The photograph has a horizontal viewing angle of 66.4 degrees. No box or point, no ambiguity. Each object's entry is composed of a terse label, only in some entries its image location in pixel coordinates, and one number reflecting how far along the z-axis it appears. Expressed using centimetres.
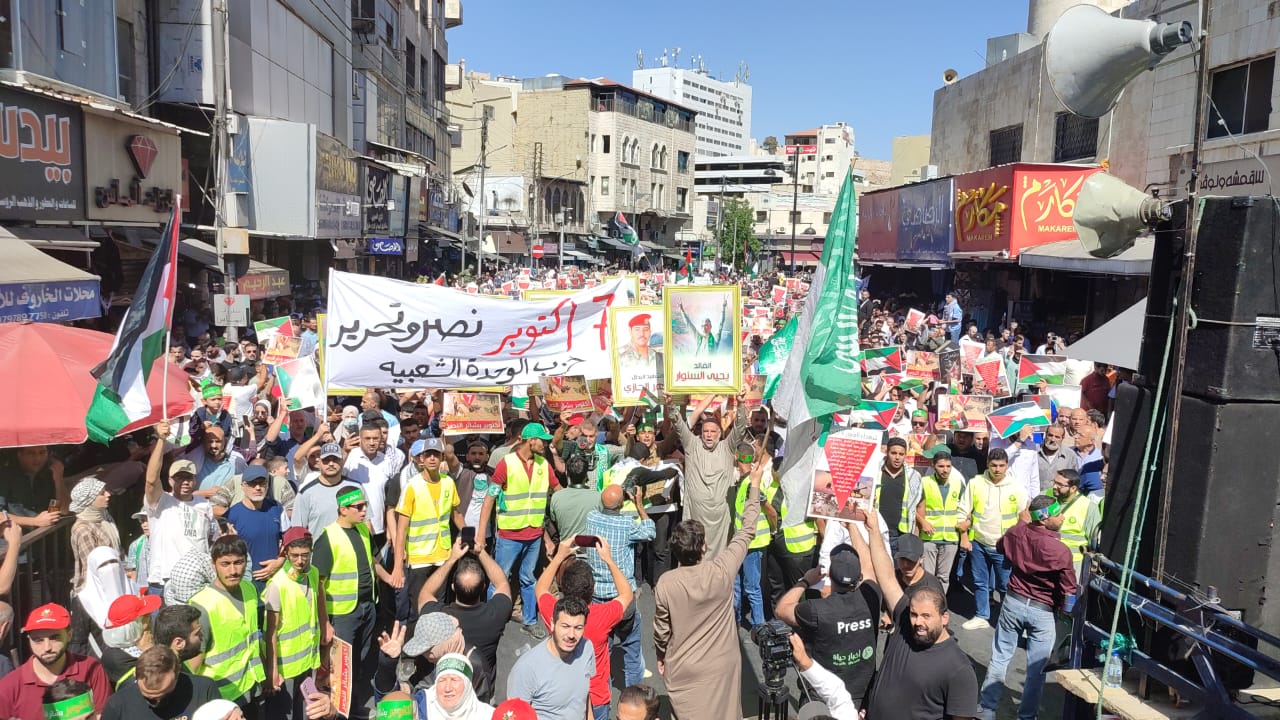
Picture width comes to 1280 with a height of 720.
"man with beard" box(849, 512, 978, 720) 424
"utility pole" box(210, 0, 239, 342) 1439
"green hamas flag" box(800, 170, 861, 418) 637
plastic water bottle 425
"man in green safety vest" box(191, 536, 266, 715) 489
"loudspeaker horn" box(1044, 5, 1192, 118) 420
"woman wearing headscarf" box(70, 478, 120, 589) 571
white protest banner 825
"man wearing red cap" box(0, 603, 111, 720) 439
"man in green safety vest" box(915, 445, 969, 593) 779
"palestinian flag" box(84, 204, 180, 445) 621
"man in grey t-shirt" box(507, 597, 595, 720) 454
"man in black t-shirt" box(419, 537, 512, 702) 512
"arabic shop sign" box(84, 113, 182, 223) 1384
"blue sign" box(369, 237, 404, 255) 3102
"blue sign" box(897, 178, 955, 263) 2412
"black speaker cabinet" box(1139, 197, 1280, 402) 383
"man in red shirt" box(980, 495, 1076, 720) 607
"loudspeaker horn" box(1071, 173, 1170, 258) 436
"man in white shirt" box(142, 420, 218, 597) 609
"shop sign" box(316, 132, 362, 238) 2259
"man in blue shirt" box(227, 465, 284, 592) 654
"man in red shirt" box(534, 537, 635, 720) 504
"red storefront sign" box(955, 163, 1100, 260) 1978
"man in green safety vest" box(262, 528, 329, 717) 532
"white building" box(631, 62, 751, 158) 17975
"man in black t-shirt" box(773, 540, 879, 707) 513
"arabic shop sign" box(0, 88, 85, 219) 1139
